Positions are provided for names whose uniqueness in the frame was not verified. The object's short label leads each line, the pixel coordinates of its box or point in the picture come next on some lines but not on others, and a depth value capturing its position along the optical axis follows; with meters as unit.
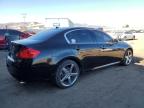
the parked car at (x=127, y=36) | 15.80
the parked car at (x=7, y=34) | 6.62
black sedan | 2.67
